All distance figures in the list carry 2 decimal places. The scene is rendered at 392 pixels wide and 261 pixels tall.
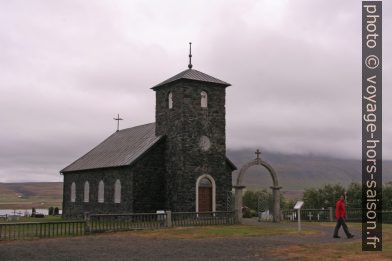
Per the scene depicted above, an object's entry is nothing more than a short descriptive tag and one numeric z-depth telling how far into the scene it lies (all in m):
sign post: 27.81
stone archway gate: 33.56
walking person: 23.36
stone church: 35.22
